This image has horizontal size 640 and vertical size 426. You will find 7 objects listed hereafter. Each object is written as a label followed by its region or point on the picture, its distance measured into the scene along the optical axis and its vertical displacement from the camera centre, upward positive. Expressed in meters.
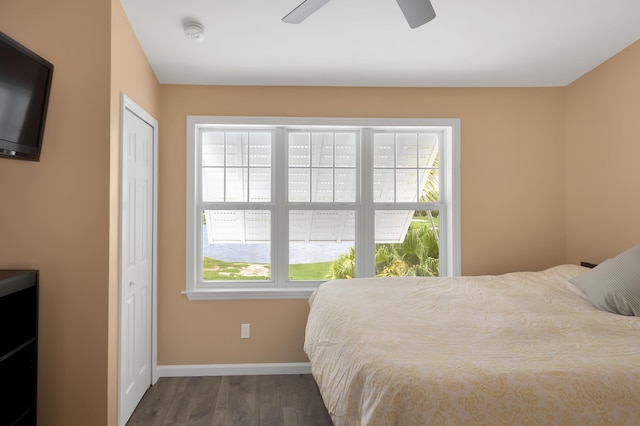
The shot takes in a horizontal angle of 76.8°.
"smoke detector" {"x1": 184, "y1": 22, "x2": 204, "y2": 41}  2.58 +1.21
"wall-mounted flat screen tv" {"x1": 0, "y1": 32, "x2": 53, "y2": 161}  1.87 +0.59
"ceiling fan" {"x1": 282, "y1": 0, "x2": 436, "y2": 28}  1.77 +0.94
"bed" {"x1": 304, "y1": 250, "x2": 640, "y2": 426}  1.20 -0.48
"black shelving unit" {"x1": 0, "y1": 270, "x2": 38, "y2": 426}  2.03 -0.66
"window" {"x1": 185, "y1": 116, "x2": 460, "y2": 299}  3.43 +0.14
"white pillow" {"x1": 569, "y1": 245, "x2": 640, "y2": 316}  2.00 -0.35
